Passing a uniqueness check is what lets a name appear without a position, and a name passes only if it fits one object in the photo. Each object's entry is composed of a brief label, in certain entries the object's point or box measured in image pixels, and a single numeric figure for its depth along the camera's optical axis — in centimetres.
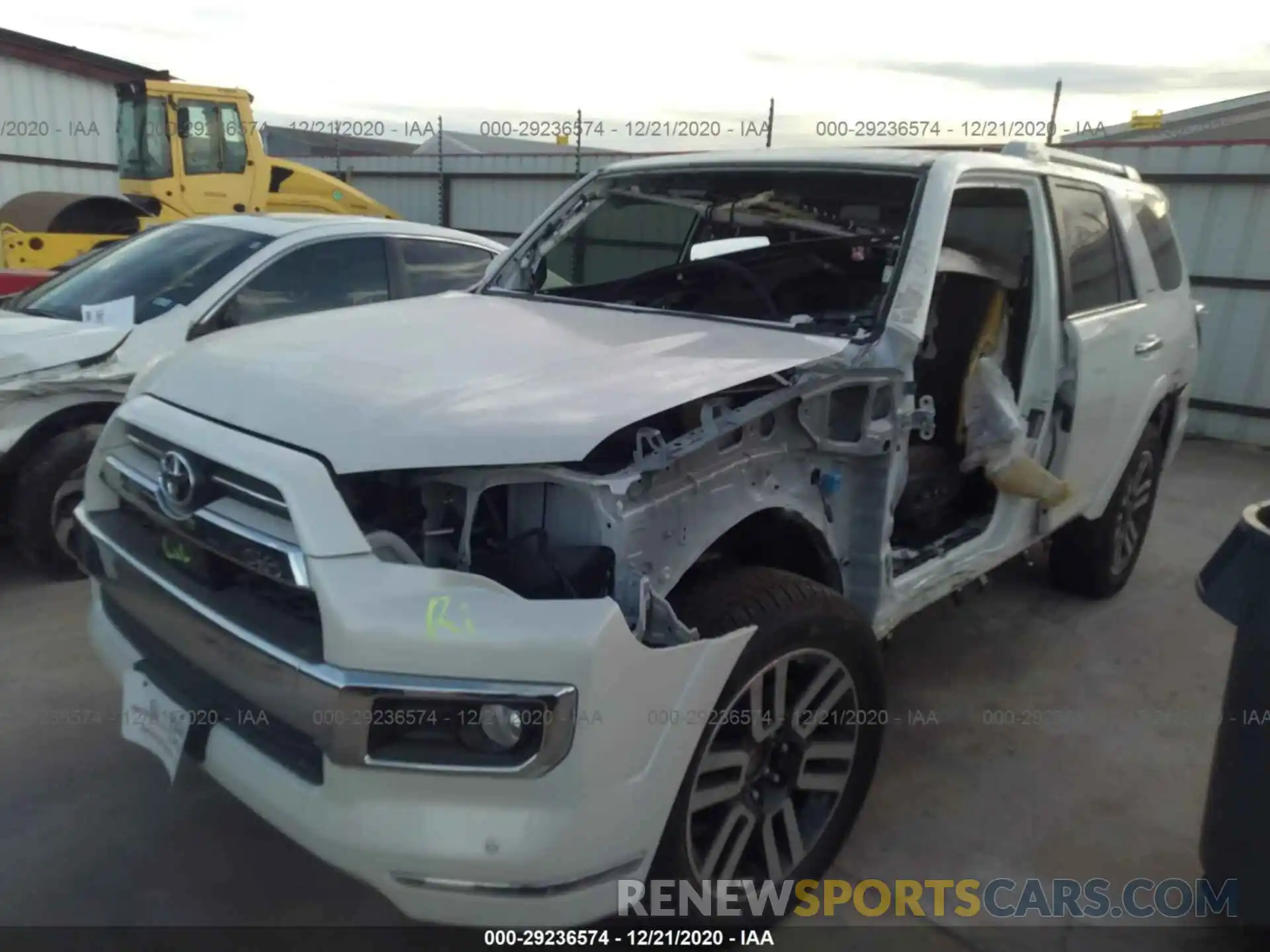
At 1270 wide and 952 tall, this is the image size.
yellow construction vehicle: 1091
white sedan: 416
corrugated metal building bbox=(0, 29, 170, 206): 1475
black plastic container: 221
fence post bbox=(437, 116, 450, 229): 1450
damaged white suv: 184
